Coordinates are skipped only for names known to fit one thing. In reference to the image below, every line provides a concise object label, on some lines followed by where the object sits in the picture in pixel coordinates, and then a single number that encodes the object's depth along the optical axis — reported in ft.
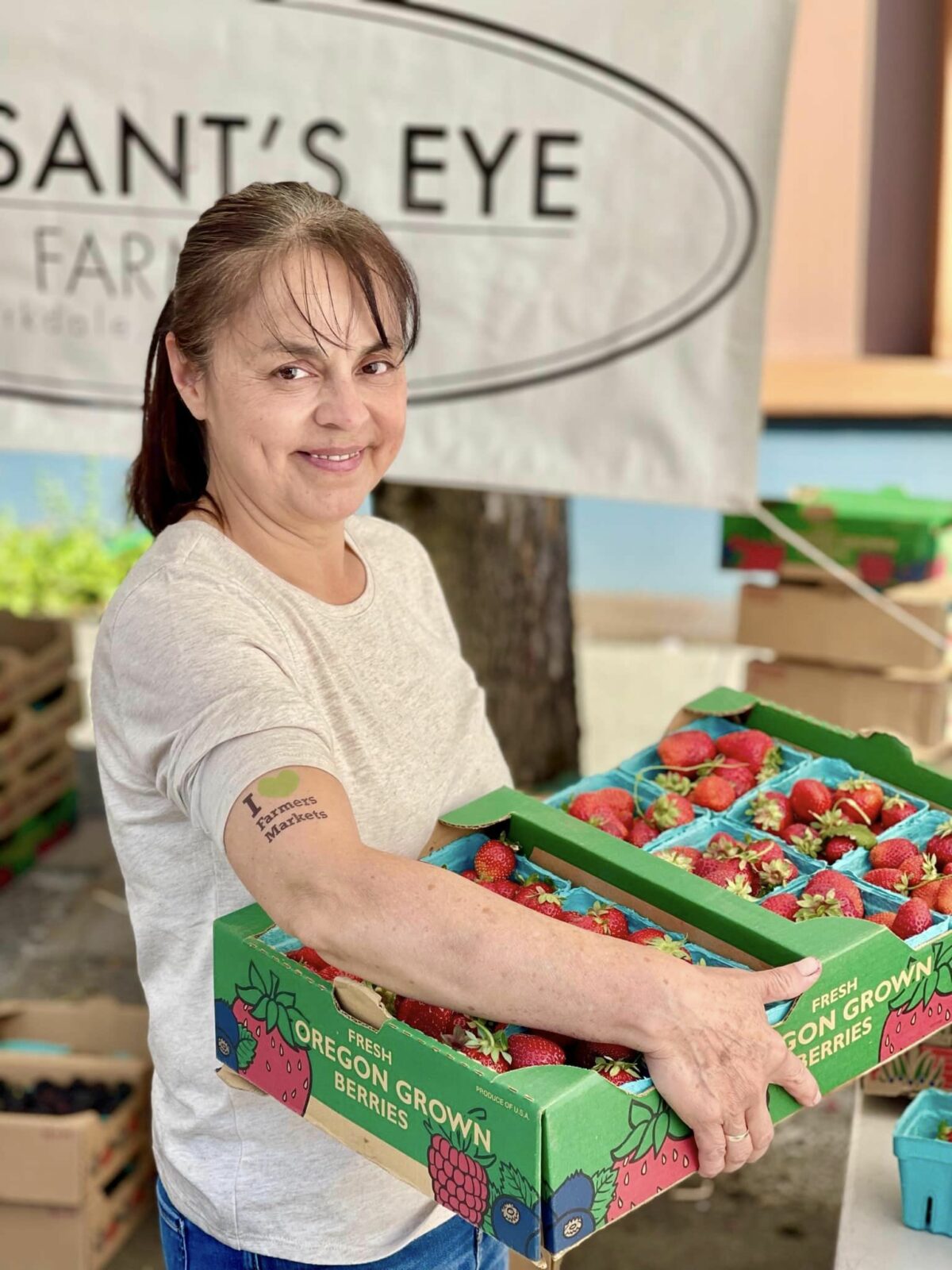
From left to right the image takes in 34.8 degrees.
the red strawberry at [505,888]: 5.48
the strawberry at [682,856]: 5.69
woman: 4.42
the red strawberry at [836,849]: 5.88
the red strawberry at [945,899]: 5.50
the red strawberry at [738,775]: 6.42
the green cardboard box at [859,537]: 12.30
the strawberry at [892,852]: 5.75
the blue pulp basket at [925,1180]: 6.21
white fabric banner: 9.92
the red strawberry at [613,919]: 5.25
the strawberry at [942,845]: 5.81
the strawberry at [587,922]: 5.15
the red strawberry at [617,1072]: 4.51
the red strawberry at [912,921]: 5.36
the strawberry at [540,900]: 5.27
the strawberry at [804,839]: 5.90
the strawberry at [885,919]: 5.39
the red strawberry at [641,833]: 5.96
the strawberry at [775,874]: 5.66
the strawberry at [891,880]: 5.62
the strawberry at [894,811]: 6.15
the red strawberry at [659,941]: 5.04
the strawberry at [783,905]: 5.39
